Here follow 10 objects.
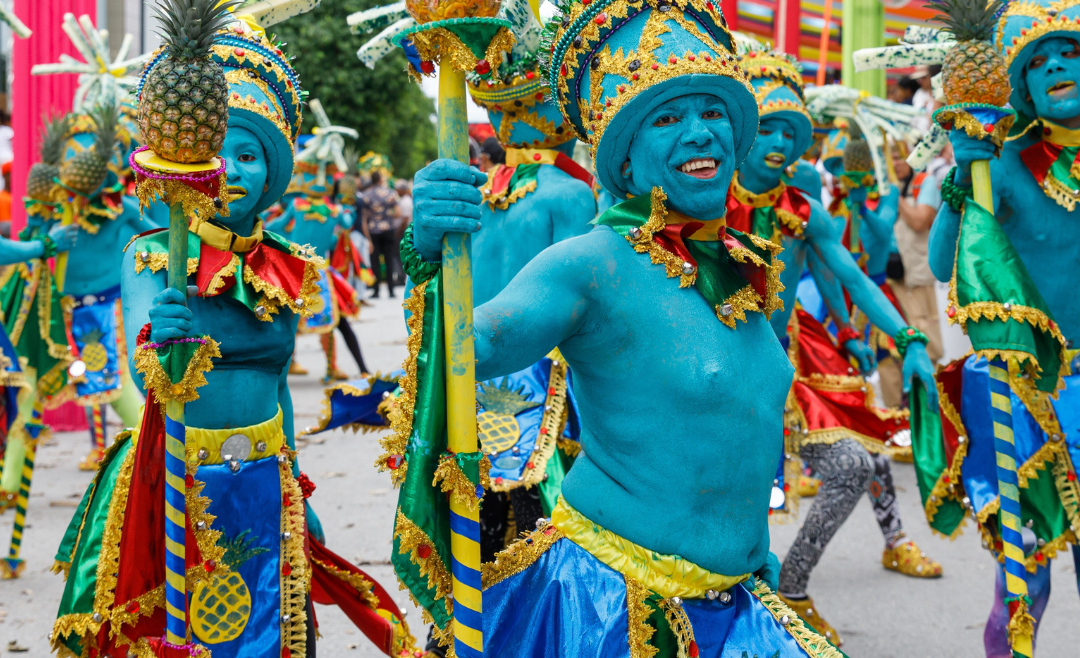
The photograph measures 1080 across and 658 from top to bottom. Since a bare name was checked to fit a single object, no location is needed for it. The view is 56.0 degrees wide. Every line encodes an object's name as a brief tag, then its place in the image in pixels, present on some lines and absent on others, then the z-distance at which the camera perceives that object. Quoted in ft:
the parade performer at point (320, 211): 30.45
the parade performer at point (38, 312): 18.71
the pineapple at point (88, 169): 18.50
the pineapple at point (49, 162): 18.76
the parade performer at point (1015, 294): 10.59
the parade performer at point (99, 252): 20.65
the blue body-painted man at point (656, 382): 6.94
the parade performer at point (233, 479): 8.37
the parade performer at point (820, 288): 14.08
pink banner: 26.21
